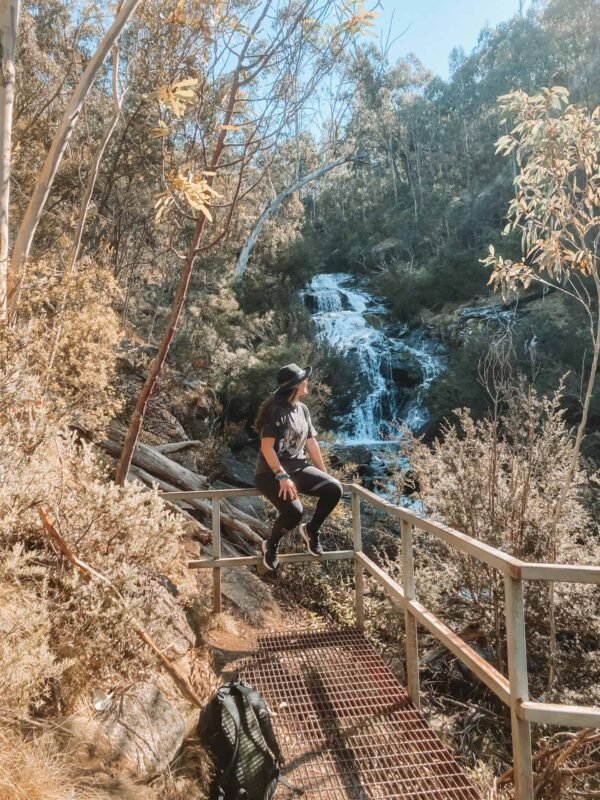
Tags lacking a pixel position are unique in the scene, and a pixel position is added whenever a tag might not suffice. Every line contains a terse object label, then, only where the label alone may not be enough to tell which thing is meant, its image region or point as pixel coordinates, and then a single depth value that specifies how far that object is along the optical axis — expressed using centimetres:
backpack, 241
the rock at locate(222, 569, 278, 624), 528
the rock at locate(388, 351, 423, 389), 1923
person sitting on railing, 413
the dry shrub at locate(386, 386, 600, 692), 477
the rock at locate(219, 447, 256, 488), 1050
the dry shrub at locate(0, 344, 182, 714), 233
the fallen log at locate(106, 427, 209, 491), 771
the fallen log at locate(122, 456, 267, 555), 705
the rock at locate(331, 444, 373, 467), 1482
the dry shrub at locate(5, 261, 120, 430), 489
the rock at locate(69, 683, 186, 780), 235
